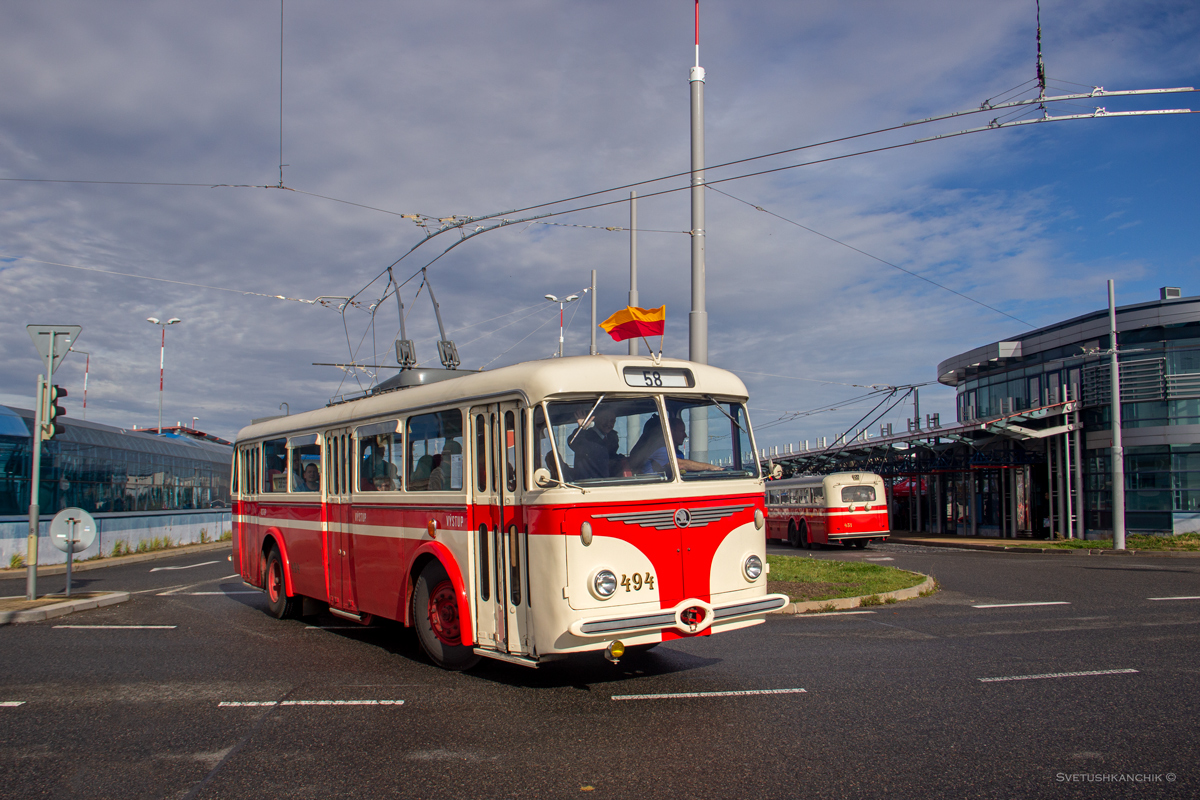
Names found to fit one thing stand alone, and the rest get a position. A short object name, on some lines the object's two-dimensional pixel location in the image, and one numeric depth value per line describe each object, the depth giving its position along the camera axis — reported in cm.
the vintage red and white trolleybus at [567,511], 673
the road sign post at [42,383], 1270
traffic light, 1277
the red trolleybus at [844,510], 3206
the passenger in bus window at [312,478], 1071
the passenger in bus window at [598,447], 695
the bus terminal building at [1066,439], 3139
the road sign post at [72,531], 1337
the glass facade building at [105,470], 2130
